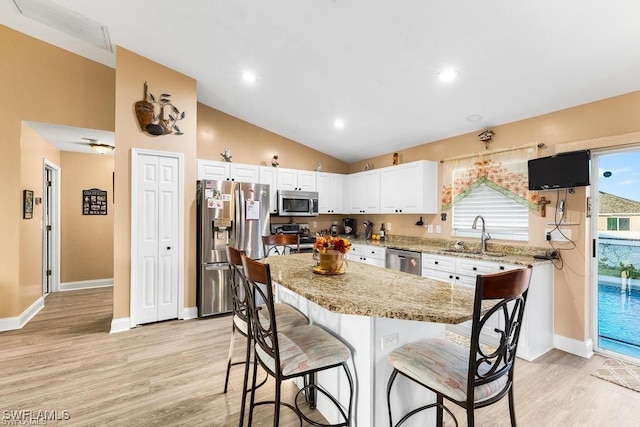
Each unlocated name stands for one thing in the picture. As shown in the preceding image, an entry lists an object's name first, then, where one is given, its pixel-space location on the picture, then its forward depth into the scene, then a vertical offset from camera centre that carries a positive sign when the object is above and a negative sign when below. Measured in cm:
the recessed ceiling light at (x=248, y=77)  362 +174
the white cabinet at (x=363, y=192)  518 +42
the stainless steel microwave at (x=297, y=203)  496 +21
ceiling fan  462 +110
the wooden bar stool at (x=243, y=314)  183 -72
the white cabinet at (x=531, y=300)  286 -86
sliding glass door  289 -38
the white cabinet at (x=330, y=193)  558 +43
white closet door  365 -32
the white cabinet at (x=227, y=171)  427 +66
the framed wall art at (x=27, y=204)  373 +13
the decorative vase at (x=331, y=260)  199 -31
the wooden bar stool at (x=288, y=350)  146 -73
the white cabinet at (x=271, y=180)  484 +58
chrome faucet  365 -27
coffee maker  599 -21
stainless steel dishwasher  390 -64
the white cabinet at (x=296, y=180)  505 +63
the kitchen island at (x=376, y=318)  131 -55
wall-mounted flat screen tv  284 +46
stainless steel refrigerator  392 -26
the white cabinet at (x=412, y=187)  436 +43
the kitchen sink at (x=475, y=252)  343 -46
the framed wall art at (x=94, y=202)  539 +23
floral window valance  342 +52
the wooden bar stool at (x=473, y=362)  115 -70
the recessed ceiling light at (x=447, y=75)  285 +140
